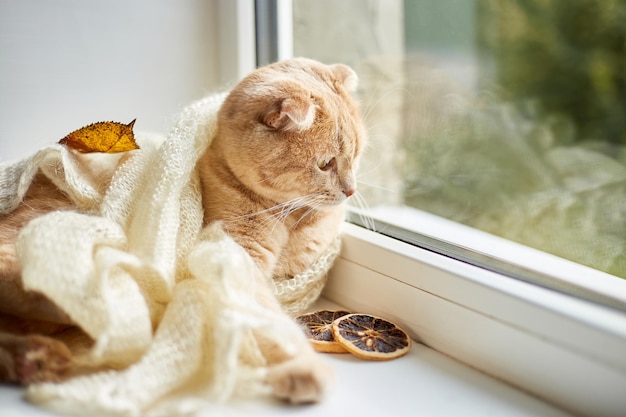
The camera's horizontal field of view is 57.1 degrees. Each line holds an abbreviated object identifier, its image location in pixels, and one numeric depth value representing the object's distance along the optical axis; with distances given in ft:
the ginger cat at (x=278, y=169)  3.00
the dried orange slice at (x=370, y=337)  2.80
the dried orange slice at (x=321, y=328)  2.86
